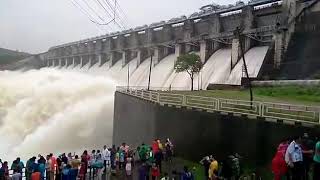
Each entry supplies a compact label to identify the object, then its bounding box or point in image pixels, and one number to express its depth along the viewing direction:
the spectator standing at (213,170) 10.29
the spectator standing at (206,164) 11.00
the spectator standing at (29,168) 10.62
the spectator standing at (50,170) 10.93
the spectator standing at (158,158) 12.81
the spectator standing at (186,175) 10.38
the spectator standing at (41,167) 10.50
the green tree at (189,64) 31.05
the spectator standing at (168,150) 14.31
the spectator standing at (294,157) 8.88
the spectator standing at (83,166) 11.41
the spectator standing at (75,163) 11.19
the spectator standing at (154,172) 11.36
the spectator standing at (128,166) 11.72
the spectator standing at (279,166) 9.15
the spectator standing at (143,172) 11.45
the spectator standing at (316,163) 8.62
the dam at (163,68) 25.67
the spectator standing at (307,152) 9.11
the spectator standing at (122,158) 12.44
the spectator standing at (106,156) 12.18
